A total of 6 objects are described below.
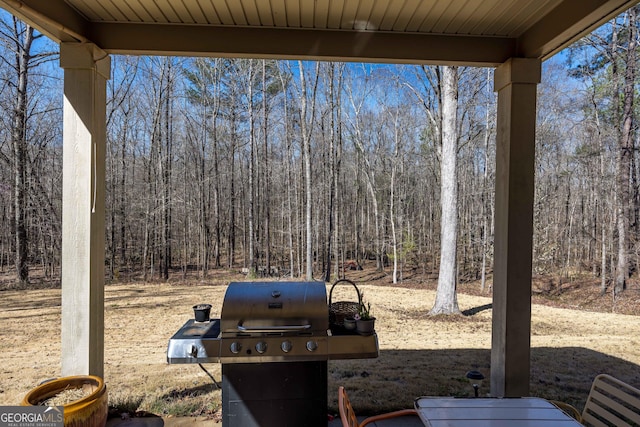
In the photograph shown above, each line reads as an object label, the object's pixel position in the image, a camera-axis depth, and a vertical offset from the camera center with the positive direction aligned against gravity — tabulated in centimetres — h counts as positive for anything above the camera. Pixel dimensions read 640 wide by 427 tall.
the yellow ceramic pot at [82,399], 202 -107
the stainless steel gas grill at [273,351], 204 -78
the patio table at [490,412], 153 -88
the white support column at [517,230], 246 -12
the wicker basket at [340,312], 235 -65
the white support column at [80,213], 231 -3
